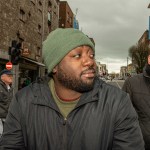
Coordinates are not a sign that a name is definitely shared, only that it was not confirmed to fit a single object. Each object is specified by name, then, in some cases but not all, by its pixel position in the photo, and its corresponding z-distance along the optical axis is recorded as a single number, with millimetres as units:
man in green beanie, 1077
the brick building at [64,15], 24776
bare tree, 39588
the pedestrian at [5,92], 3359
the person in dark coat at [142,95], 2003
